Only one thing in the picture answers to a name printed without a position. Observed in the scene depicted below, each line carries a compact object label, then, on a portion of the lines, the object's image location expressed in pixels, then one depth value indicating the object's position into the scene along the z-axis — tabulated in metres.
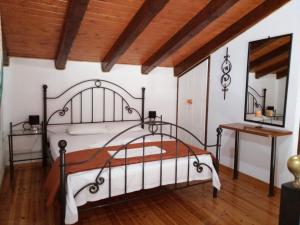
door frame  4.56
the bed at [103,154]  2.28
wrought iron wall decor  4.12
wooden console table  3.06
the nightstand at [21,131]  3.65
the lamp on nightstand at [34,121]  3.85
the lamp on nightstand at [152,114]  4.89
